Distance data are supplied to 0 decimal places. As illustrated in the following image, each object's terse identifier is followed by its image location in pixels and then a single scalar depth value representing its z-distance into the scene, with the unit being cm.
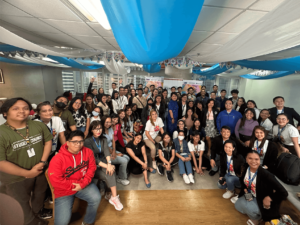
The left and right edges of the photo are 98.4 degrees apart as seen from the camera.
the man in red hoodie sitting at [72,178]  137
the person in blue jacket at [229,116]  269
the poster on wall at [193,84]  596
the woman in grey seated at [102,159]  182
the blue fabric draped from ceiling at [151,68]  578
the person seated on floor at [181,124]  271
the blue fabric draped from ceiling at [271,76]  456
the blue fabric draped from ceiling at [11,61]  435
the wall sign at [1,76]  512
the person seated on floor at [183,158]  232
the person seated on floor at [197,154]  250
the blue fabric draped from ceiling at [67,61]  395
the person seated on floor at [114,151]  218
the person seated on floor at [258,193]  147
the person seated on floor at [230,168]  192
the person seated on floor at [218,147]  224
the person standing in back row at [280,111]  256
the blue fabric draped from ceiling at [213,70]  552
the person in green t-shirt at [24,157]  123
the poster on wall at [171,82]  600
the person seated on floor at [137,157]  231
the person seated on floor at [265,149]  196
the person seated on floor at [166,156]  245
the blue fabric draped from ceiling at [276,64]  267
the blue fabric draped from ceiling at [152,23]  95
